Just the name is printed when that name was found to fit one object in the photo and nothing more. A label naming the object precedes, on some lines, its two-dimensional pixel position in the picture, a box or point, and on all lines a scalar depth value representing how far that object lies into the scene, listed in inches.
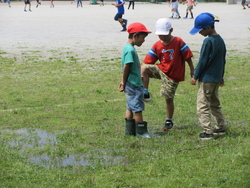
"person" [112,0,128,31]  1416.8
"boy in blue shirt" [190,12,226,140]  348.1
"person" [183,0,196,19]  1953.6
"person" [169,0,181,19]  1974.8
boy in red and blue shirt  387.2
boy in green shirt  362.2
